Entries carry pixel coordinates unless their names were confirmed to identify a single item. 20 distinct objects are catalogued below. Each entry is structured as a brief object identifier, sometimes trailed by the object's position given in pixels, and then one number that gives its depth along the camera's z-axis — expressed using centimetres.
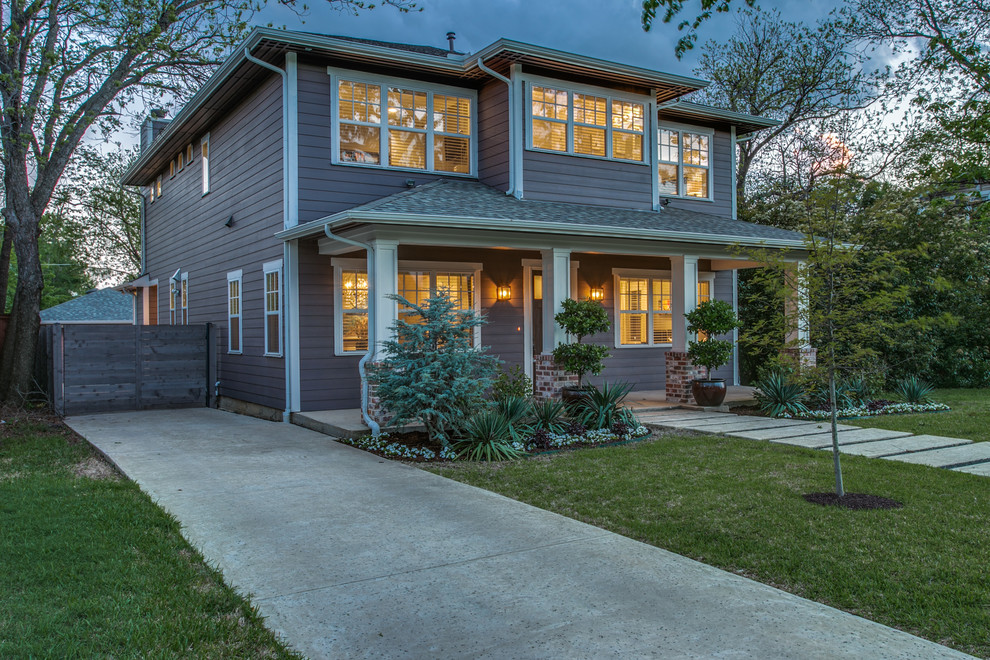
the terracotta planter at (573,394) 949
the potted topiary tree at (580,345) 972
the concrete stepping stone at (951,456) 698
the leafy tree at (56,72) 1148
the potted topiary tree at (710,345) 1084
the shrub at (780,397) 1050
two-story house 1016
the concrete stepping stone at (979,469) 646
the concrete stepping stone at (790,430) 868
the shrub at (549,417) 869
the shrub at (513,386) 919
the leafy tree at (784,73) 2069
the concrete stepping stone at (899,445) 759
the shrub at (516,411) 834
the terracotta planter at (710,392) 1101
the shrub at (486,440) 760
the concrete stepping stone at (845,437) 812
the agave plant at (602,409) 900
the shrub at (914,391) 1155
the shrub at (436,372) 785
